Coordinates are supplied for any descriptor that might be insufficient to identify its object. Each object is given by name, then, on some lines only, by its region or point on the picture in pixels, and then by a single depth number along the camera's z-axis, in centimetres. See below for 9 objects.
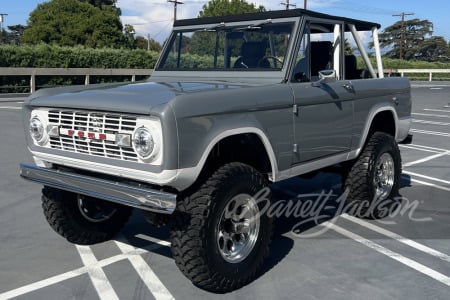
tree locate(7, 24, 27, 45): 8770
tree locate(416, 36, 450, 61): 7856
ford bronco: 353
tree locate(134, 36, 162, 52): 7460
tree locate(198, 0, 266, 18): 5824
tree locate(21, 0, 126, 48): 4588
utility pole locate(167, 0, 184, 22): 4608
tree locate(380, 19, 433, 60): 7944
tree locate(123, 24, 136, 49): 5896
